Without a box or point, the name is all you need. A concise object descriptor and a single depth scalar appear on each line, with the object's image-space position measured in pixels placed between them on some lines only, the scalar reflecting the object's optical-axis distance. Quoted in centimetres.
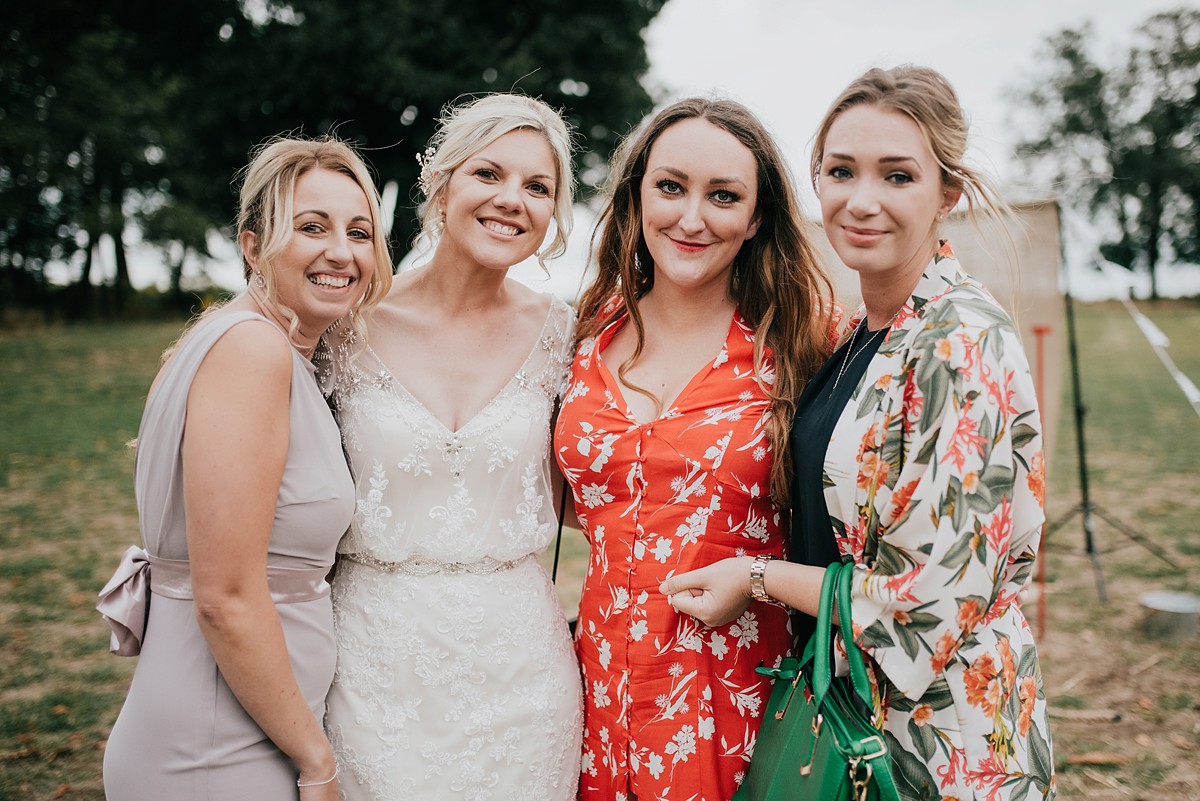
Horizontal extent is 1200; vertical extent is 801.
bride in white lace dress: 240
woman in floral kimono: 176
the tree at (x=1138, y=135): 4419
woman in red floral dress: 243
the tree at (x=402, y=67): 1584
